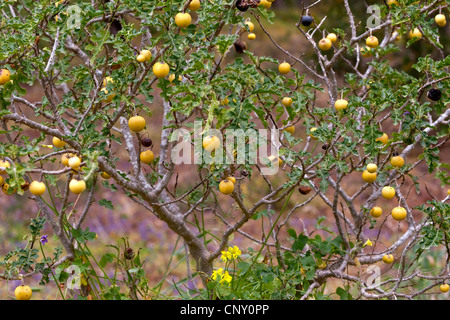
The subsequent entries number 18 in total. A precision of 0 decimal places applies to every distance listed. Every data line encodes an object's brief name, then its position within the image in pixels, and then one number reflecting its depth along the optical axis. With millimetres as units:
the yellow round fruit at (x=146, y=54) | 4220
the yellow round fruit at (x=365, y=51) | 5798
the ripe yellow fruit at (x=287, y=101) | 4867
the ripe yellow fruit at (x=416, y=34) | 5326
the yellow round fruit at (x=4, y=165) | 3607
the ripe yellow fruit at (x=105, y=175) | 5071
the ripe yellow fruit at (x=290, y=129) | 5473
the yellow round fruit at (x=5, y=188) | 3989
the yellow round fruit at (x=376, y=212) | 5734
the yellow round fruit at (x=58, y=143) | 4956
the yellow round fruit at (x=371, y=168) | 4773
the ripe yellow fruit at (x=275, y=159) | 5359
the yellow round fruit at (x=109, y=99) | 4555
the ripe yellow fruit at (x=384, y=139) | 5273
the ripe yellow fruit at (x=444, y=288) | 5305
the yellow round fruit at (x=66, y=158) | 4451
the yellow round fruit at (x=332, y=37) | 5911
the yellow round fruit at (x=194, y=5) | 4203
